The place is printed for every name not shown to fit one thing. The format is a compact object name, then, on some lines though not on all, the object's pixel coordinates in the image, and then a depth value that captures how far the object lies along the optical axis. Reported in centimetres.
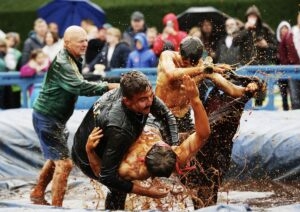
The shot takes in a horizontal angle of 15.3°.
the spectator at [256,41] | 1617
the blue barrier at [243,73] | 1477
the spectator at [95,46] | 1811
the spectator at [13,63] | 1777
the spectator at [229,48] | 1611
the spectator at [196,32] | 1637
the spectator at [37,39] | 1847
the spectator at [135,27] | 1811
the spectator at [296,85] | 1548
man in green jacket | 1075
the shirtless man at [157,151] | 874
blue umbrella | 2006
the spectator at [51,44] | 1822
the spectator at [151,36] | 1769
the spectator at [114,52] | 1728
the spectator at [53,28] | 1869
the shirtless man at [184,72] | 1016
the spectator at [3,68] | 1759
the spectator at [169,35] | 1656
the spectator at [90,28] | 1834
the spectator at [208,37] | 1689
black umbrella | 1880
